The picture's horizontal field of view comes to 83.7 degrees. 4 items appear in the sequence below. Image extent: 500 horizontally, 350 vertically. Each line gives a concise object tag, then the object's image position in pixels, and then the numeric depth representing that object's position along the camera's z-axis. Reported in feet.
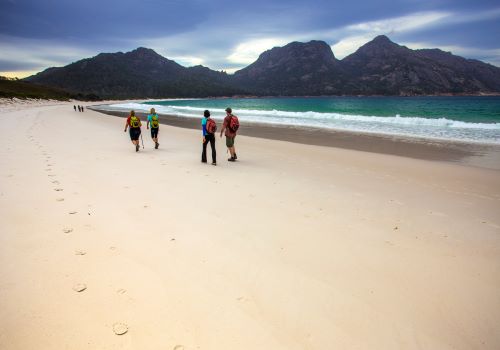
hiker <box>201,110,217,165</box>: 32.45
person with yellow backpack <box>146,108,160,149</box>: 41.04
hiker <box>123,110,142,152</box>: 38.99
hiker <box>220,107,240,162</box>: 33.65
